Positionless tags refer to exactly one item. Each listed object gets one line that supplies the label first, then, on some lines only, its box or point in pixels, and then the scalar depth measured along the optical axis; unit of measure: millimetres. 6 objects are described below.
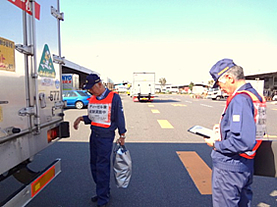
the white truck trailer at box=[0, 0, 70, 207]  1993
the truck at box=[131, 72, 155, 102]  22797
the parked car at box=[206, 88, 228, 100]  32688
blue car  16047
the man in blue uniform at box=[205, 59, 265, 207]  1728
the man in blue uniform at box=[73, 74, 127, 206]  2949
